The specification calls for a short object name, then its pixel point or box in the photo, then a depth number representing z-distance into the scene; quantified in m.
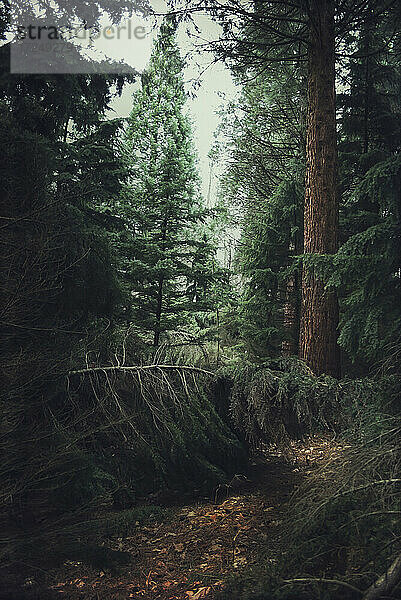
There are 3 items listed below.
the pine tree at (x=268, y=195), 8.22
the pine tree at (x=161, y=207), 9.94
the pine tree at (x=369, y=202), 4.29
